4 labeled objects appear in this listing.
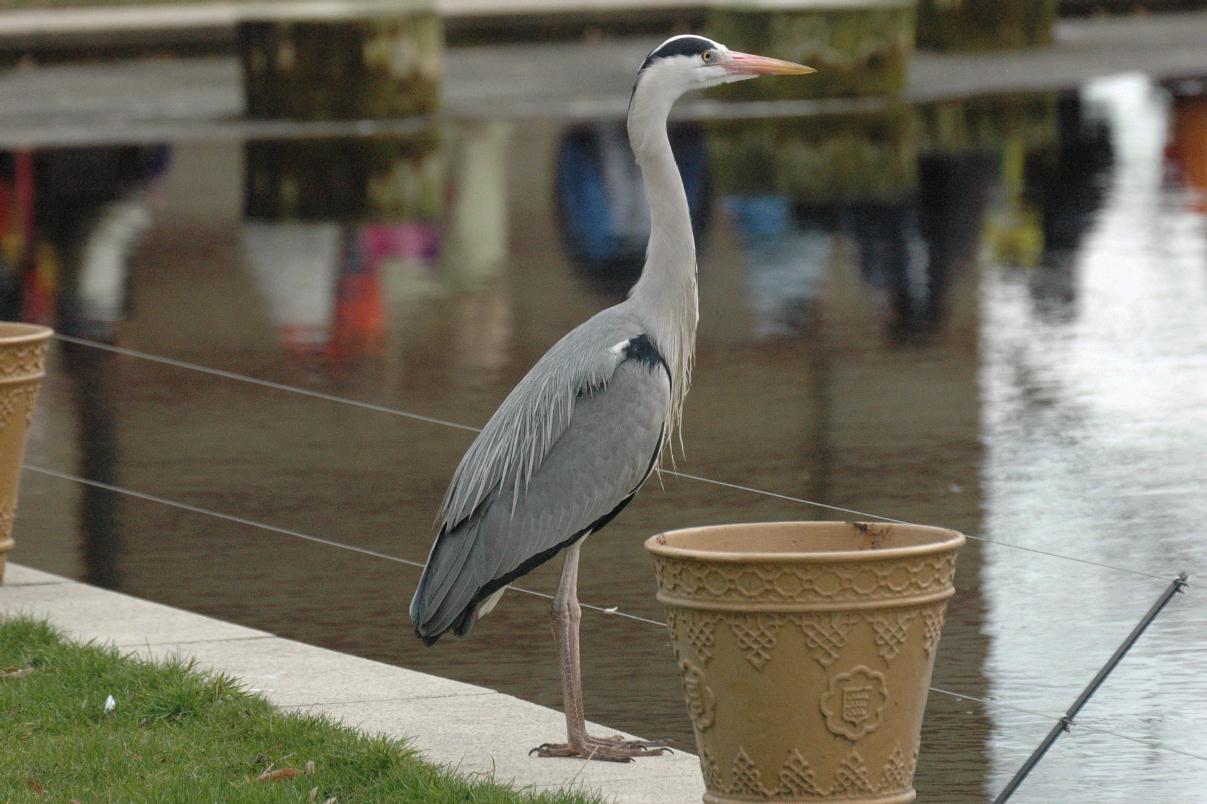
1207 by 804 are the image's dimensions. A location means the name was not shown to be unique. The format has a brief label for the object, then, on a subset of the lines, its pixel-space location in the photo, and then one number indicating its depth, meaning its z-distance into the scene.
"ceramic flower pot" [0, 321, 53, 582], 16.39
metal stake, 11.82
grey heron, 12.52
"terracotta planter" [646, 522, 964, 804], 10.46
